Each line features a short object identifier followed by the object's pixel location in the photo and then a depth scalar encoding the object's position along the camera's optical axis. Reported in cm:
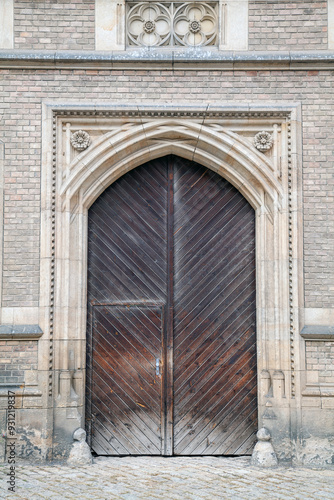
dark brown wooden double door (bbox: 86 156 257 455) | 727
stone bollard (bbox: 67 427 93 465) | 673
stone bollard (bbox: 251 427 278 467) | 673
